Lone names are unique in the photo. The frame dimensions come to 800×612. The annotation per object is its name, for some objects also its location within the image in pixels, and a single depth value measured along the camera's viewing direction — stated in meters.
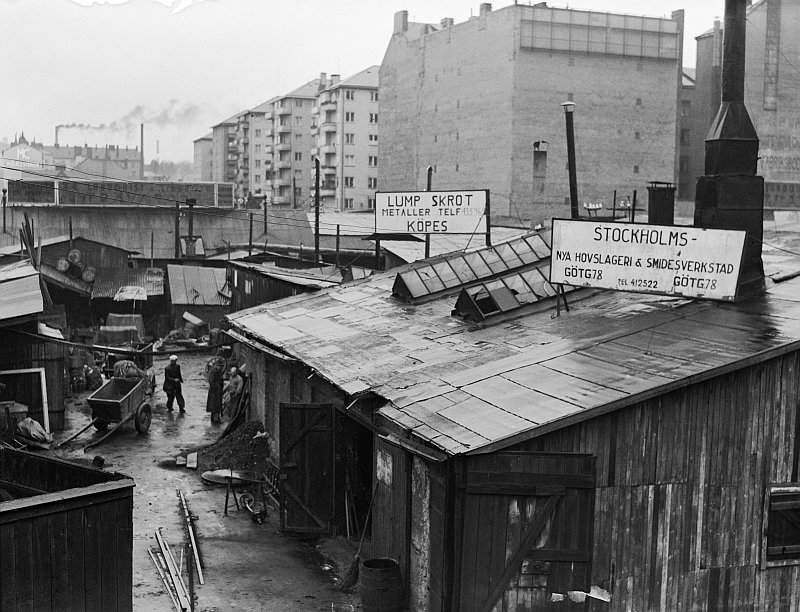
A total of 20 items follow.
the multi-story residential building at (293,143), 137.50
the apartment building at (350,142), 120.25
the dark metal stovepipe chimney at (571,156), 22.62
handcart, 26.89
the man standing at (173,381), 30.88
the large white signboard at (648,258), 15.43
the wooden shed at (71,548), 9.91
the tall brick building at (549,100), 76.25
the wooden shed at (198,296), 49.34
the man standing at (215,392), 29.55
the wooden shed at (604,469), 12.61
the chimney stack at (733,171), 18.00
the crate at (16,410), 25.17
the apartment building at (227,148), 168.12
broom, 15.88
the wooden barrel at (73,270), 51.41
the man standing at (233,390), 27.95
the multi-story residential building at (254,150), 151.75
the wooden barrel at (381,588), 13.98
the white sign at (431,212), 25.80
